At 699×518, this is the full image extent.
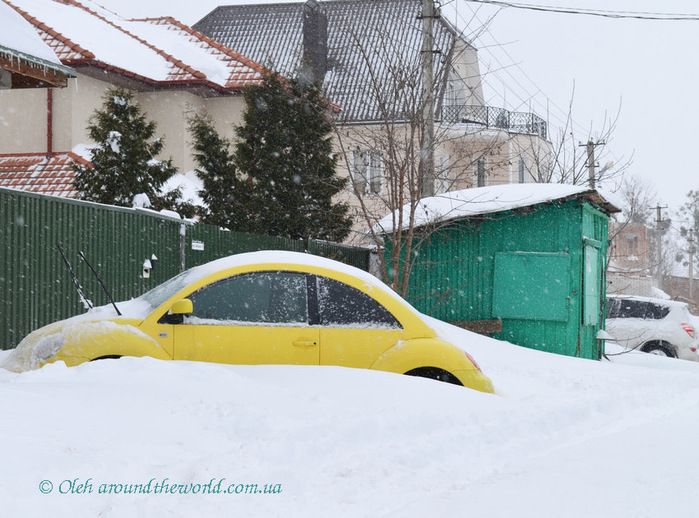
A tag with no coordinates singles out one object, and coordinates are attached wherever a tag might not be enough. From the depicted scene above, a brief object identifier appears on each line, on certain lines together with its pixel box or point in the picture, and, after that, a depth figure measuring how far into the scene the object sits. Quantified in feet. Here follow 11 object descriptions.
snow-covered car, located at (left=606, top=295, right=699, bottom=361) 68.69
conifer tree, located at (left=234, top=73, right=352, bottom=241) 62.49
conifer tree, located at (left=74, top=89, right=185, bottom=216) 53.62
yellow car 25.34
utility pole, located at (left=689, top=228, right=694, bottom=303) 245.08
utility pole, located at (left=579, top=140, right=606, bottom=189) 95.50
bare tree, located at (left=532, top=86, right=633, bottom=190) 88.38
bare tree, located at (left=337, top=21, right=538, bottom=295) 47.83
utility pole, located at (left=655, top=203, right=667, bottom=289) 235.01
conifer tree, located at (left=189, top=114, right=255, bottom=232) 64.34
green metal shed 50.49
